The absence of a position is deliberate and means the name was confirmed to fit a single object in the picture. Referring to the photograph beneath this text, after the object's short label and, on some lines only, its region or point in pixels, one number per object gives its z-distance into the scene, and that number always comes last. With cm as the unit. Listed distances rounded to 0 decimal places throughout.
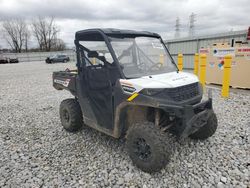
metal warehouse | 1052
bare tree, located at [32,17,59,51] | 5422
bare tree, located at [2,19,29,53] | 5509
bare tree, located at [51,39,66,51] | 5361
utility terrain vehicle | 267
